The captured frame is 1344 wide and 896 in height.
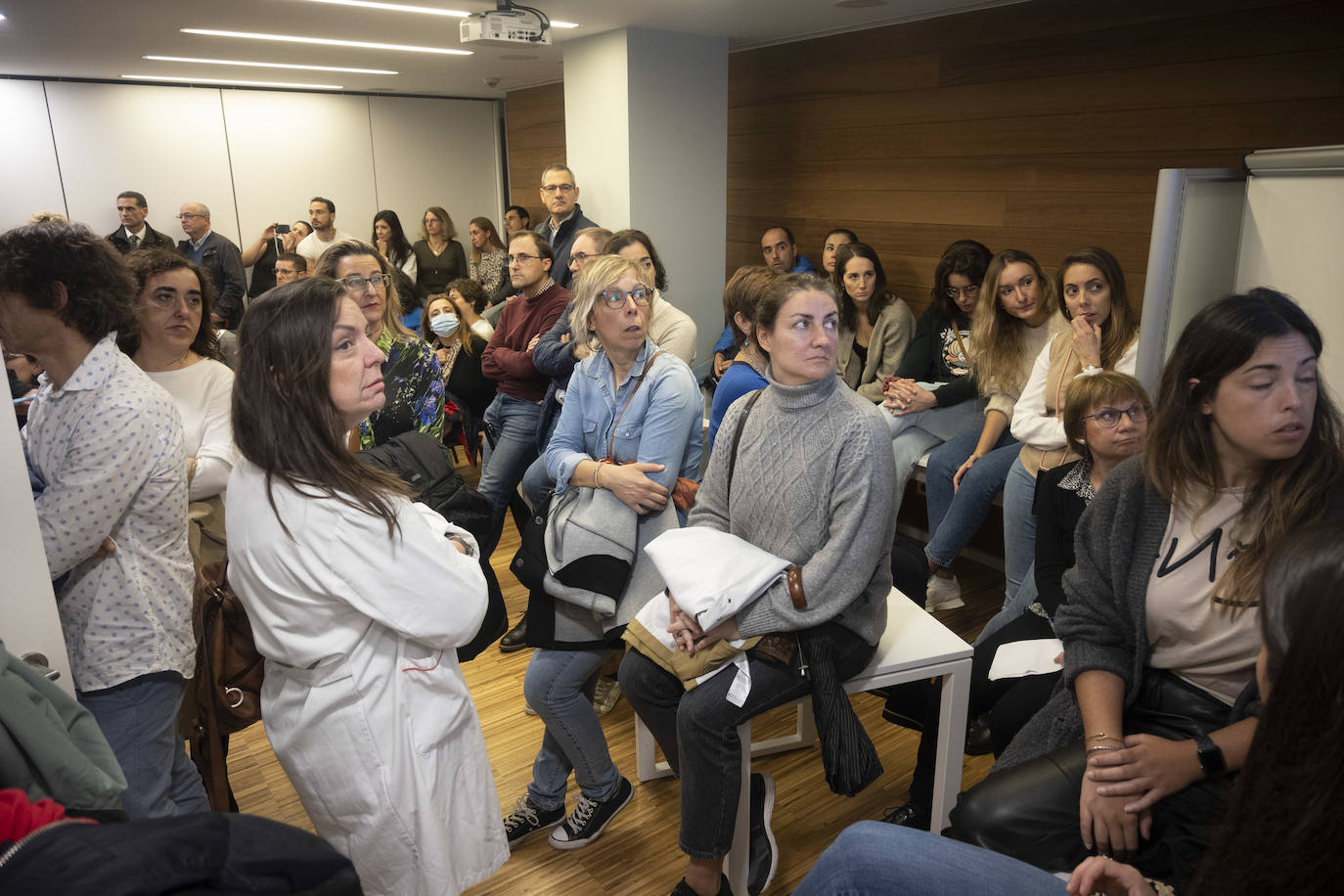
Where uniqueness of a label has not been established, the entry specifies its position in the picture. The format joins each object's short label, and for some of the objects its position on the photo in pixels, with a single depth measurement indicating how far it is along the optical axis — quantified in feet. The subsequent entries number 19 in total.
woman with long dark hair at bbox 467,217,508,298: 22.29
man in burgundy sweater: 12.26
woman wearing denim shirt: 7.52
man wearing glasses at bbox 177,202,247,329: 23.77
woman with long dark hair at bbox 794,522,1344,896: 2.54
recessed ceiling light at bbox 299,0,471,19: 14.61
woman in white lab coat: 4.69
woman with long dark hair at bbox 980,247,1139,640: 10.18
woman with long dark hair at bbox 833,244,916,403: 14.32
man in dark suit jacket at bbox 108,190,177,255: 24.72
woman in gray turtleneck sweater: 6.20
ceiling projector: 13.57
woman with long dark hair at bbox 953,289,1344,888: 4.80
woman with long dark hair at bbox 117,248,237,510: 7.80
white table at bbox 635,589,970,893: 6.52
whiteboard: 7.91
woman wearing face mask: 14.37
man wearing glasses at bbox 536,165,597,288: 16.51
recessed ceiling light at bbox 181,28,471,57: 17.99
